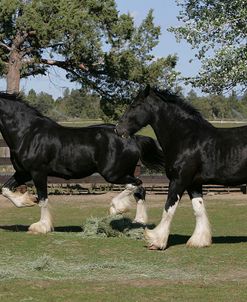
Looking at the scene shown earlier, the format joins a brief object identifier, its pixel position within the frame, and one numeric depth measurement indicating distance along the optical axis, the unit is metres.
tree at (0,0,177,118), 26.39
